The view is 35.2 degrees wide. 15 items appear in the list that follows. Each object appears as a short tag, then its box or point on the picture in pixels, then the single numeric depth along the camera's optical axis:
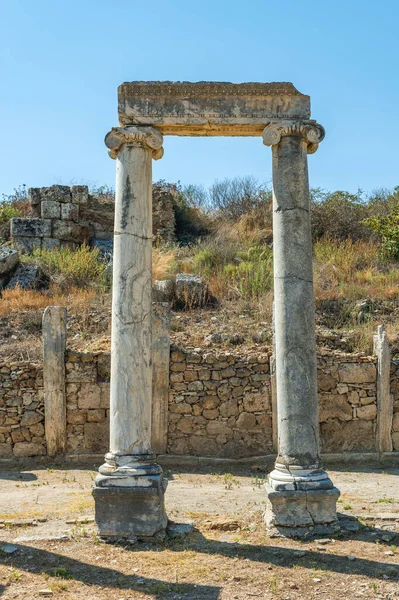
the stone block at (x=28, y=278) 15.27
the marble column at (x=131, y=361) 6.39
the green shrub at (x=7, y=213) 20.08
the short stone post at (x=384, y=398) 11.20
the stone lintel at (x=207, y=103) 7.04
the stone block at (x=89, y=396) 11.14
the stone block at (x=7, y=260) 15.57
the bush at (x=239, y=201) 21.92
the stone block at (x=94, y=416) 11.12
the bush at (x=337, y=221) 19.84
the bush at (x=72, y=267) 15.47
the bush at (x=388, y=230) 17.31
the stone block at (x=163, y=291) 13.84
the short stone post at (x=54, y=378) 11.01
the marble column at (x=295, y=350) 6.43
